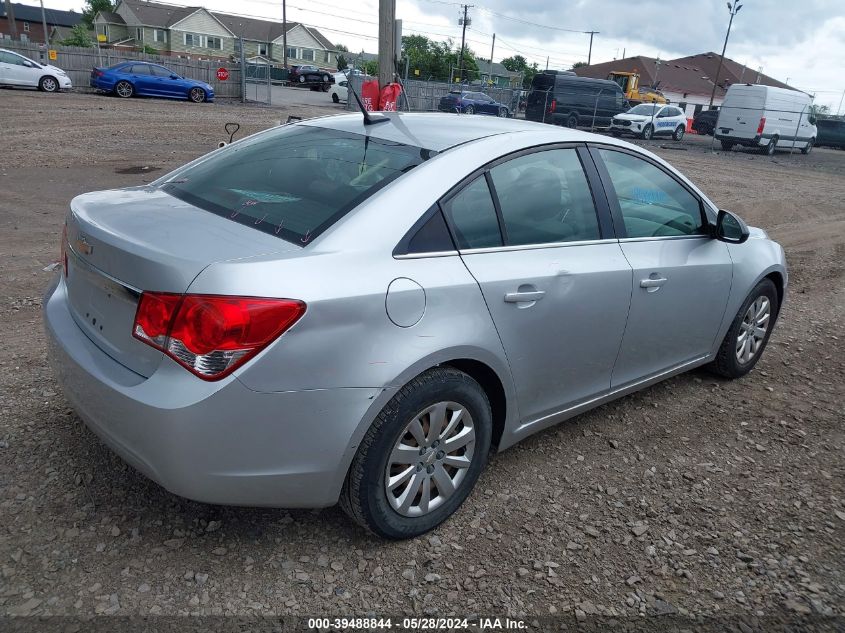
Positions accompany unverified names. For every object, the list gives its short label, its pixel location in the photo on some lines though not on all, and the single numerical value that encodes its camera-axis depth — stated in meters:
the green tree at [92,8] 89.05
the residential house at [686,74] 65.25
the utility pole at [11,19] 41.22
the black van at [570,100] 28.33
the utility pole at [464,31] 60.97
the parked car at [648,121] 29.14
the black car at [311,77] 46.69
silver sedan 2.28
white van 27.25
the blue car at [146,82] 25.58
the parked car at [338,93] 36.72
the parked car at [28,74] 23.58
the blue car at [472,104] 29.88
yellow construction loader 44.25
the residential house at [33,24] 86.19
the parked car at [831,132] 36.72
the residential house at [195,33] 78.38
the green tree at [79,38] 62.25
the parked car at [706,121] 38.62
